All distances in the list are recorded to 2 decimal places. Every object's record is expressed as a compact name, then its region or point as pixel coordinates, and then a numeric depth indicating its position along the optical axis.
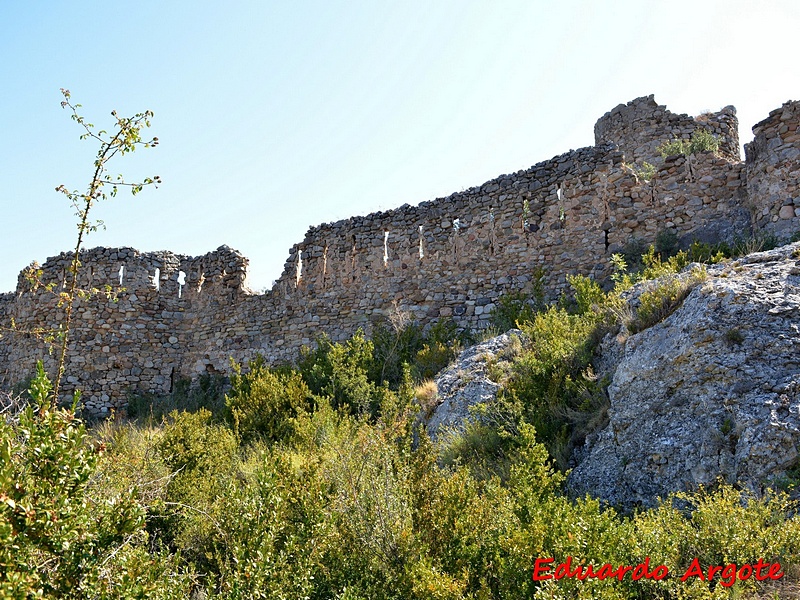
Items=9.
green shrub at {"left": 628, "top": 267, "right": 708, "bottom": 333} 7.42
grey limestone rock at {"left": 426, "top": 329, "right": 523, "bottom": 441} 8.41
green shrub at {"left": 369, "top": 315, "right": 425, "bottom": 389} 11.62
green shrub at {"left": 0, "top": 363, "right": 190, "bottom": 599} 3.21
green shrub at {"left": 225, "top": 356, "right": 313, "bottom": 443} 10.33
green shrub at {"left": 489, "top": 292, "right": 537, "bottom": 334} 11.23
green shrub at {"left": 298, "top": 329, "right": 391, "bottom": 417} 10.49
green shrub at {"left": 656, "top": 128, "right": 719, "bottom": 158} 11.95
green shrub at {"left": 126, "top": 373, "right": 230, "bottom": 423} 14.06
